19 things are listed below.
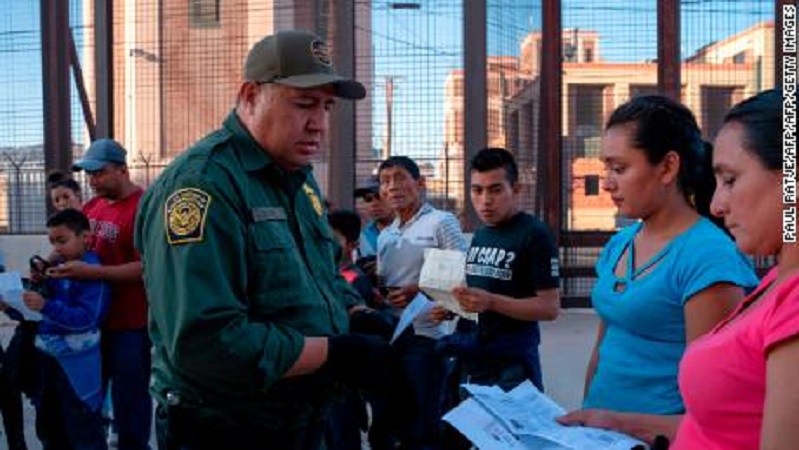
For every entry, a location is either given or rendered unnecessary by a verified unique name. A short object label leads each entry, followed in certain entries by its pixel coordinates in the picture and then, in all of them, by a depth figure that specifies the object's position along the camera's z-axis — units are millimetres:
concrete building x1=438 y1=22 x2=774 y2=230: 10062
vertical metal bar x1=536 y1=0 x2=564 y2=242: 10102
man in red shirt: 4828
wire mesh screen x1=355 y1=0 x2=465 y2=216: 9891
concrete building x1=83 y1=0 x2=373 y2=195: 10492
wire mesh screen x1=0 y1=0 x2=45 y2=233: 10414
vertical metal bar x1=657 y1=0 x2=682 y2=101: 9945
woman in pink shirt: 1403
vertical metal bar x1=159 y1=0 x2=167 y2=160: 10570
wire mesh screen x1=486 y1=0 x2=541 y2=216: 10000
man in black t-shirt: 3854
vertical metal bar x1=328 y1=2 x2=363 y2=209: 9906
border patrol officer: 2025
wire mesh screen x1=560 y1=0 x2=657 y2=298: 9984
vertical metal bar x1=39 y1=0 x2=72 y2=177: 10352
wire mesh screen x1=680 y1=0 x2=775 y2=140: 10031
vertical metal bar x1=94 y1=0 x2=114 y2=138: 10516
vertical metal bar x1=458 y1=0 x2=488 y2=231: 9852
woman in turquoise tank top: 2252
